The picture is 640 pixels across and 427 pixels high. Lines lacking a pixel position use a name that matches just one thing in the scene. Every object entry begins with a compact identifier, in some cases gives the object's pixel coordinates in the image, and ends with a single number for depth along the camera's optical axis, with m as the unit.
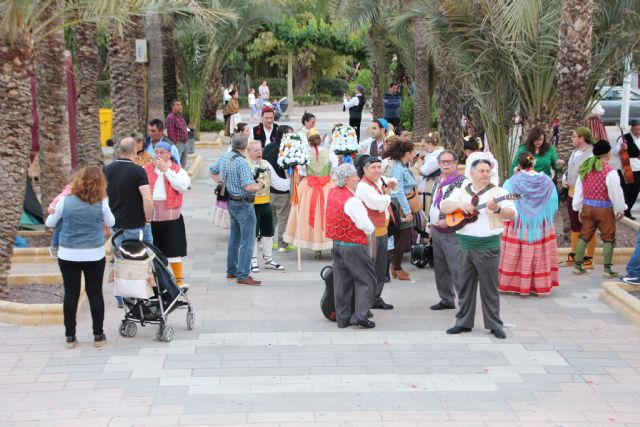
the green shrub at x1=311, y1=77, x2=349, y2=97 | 58.31
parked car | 33.69
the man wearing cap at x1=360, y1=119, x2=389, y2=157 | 12.94
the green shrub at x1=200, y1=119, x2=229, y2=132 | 30.67
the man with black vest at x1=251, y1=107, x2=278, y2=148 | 14.07
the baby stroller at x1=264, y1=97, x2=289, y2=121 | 34.97
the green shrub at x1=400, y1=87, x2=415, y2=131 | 28.48
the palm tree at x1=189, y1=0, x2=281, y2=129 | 27.86
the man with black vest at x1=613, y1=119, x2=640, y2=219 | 14.05
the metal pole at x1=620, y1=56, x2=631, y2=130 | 27.67
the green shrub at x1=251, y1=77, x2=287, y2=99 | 54.97
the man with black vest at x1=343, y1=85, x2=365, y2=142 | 26.00
